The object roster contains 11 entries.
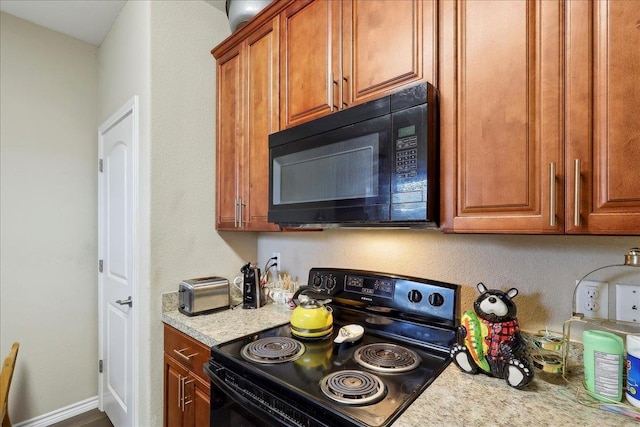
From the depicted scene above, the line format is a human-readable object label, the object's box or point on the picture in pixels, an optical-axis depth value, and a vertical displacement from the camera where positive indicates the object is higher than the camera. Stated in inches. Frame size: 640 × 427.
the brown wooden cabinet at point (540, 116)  27.3 +9.6
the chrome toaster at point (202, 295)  62.6 -17.3
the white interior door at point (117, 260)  70.7 -12.0
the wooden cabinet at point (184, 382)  54.1 -32.0
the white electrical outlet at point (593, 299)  37.1 -10.6
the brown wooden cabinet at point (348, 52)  39.9 +23.8
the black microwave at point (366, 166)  36.9 +6.4
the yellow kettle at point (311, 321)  49.2 -17.6
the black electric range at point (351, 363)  33.5 -20.3
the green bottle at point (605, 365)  31.9 -16.1
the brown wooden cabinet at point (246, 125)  60.2 +18.5
